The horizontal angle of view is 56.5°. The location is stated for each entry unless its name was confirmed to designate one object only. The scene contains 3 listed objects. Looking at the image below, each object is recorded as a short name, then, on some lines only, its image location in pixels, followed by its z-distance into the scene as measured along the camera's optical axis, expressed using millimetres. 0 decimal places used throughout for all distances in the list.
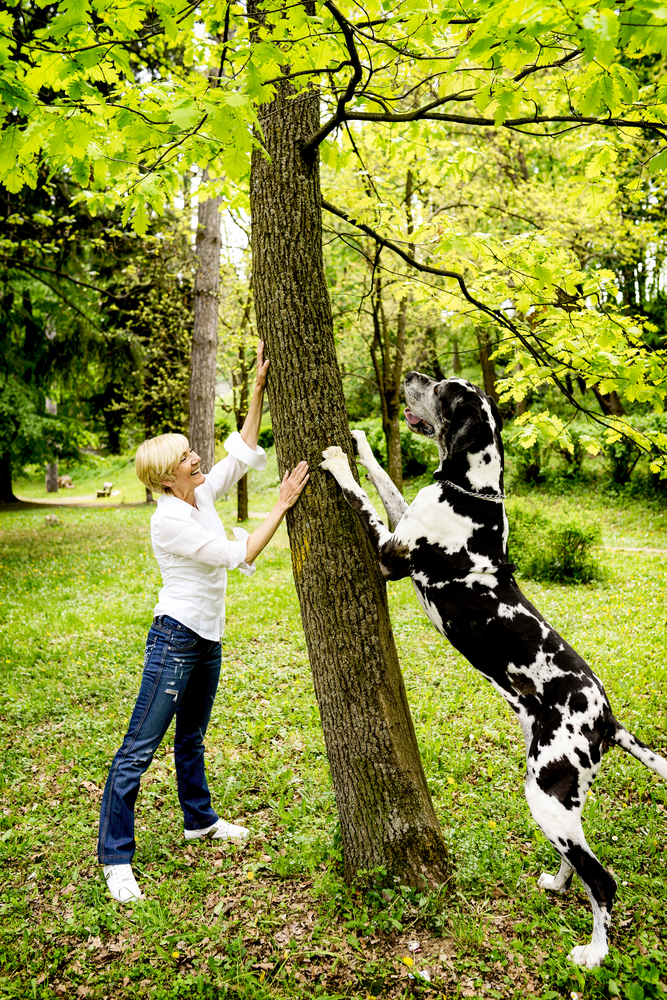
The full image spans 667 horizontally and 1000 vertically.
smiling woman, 3088
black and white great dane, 2570
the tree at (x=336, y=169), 2216
